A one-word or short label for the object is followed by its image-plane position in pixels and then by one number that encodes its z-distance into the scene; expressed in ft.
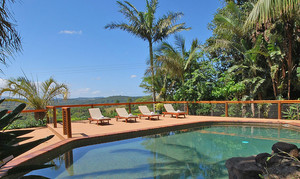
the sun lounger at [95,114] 29.98
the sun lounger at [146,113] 34.06
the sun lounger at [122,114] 31.82
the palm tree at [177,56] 42.22
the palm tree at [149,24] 45.34
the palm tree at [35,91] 28.81
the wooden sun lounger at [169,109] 37.12
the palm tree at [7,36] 6.88
